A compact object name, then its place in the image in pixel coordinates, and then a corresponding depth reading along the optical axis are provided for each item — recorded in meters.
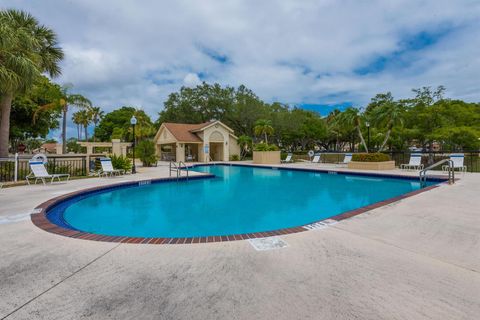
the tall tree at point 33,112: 16.95
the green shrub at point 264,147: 23.98
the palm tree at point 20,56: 9.44
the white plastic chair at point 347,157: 20.14
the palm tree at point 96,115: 45.27
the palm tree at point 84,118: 43.45
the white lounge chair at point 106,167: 11.89
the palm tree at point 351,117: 22.78
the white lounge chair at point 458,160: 12.30
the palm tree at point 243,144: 30.36
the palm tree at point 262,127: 29.56
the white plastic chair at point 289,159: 24.70
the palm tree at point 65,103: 18.47
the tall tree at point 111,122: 49.44
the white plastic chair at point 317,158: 22.34
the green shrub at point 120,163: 13.67
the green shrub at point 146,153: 19.75
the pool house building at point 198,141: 27.31
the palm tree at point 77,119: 44.64
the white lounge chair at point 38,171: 9.38
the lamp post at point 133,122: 14.45
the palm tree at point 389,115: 20.52
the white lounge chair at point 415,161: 14.59
